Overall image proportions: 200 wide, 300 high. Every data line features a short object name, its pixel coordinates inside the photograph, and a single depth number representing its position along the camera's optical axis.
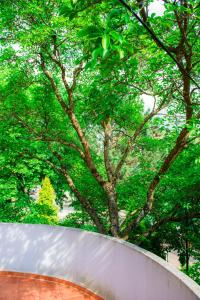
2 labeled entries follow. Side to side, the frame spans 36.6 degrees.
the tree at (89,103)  6.85
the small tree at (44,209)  11.99
